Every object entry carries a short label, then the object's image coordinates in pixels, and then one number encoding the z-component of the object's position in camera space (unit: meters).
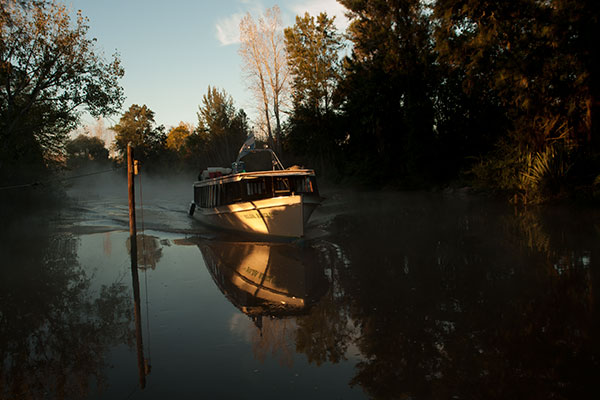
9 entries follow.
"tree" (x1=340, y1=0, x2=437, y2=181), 36.12
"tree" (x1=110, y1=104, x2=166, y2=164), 75.19
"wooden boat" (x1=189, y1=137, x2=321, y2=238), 16.36
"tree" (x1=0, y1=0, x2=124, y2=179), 21.98
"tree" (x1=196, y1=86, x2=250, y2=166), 67.16
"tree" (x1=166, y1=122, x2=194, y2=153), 80.25
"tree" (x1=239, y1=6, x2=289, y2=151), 42.25
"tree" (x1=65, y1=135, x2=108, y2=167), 79.14
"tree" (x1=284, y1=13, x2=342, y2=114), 44.44
